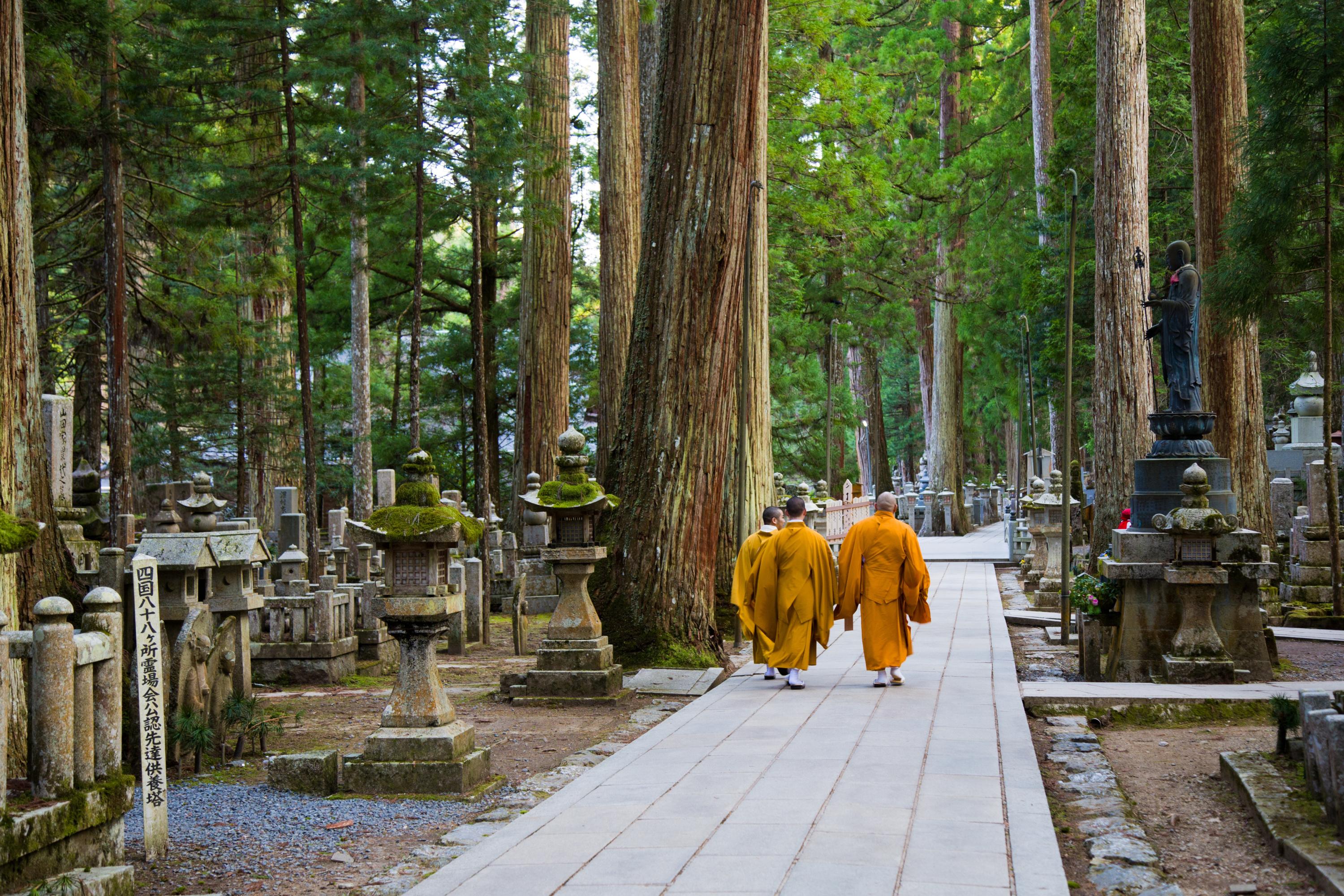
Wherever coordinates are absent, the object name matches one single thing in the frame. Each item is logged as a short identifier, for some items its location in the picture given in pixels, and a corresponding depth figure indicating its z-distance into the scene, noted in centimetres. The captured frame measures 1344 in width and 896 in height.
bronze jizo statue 1113
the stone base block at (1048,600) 1666
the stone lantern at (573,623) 988
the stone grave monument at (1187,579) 980
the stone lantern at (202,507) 972
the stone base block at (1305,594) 1521
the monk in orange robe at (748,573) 1053
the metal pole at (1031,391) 2877
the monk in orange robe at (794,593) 1023
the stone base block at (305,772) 693
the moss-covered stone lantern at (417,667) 694
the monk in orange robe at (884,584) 1010
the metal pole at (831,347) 3050
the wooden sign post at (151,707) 547
